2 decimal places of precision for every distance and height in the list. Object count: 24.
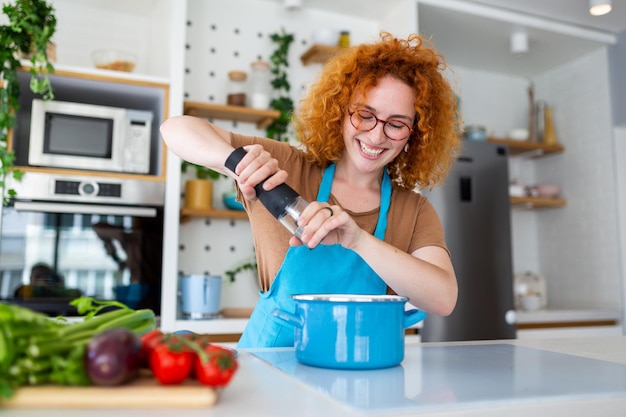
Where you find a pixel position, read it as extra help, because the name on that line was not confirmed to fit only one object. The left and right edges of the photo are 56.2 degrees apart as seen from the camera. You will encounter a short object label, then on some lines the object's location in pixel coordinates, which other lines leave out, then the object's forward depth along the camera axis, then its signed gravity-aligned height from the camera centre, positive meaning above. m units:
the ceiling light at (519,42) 3.59 +1.39
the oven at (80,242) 2.45 +0.11
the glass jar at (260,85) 3.11 +0.98
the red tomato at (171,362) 0.75 -0.12
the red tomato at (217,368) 0.75 -0.13
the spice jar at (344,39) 3.30 +1.29
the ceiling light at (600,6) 3.10 +1.40
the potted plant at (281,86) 3.20 +1.00
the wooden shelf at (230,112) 2.92 +0.80
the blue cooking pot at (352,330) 0.98 -0.10
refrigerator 3.18 +0.14
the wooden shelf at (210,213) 2.83 +0.27
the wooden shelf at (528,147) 3.83 +0.82
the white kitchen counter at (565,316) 3.37 -0.27
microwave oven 2.53 +0.58
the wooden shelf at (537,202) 3.84 +0.45
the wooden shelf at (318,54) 3.14 +1.17
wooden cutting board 0.70 -0.16
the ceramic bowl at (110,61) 2.78 +0.98
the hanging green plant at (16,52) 2.38 +0.88
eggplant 0.71 -0.11
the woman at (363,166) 1.45 +0.28
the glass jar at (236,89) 3.07 +0.96
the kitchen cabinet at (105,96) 2.63 +0.84
